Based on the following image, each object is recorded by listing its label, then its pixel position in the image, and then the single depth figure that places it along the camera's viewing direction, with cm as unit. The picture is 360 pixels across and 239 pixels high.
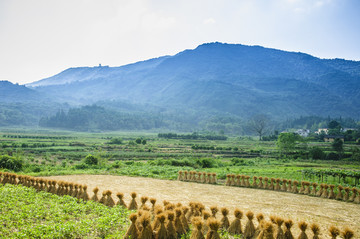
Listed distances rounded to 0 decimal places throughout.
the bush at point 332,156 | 4661
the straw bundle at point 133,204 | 1214
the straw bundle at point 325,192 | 1659
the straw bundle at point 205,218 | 964
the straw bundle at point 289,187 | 1798
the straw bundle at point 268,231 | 830
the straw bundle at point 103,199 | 1301
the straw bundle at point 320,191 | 1686
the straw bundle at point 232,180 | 1988
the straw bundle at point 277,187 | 1834
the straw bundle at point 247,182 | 1945
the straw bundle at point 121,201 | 1248
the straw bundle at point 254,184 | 1925
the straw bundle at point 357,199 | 1542
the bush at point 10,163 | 2385
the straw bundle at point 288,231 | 877
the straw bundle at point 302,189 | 1748
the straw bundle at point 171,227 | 897
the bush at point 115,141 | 7569
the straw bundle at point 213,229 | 822
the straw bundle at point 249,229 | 947
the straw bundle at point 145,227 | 846
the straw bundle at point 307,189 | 1731
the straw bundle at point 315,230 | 845
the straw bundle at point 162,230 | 877
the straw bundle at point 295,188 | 1777
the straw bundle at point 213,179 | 2094
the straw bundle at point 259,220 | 941
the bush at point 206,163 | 3388
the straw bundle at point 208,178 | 2103
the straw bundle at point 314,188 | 1714
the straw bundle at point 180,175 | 2192
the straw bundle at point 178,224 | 945
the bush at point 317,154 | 4722
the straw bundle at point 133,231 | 852
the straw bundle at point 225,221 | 1015
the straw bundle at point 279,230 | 872
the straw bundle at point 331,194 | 1636
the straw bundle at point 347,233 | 792
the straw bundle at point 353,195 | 1569
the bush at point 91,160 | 2988
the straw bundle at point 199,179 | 2138
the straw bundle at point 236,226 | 977
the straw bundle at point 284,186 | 1819
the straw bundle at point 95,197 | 1324
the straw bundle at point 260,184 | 1906
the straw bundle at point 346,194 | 1590
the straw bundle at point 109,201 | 1268
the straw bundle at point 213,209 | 1032
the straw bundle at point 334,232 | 820
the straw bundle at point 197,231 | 830
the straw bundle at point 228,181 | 1992
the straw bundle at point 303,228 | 859
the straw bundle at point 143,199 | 1160
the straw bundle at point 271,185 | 1853
